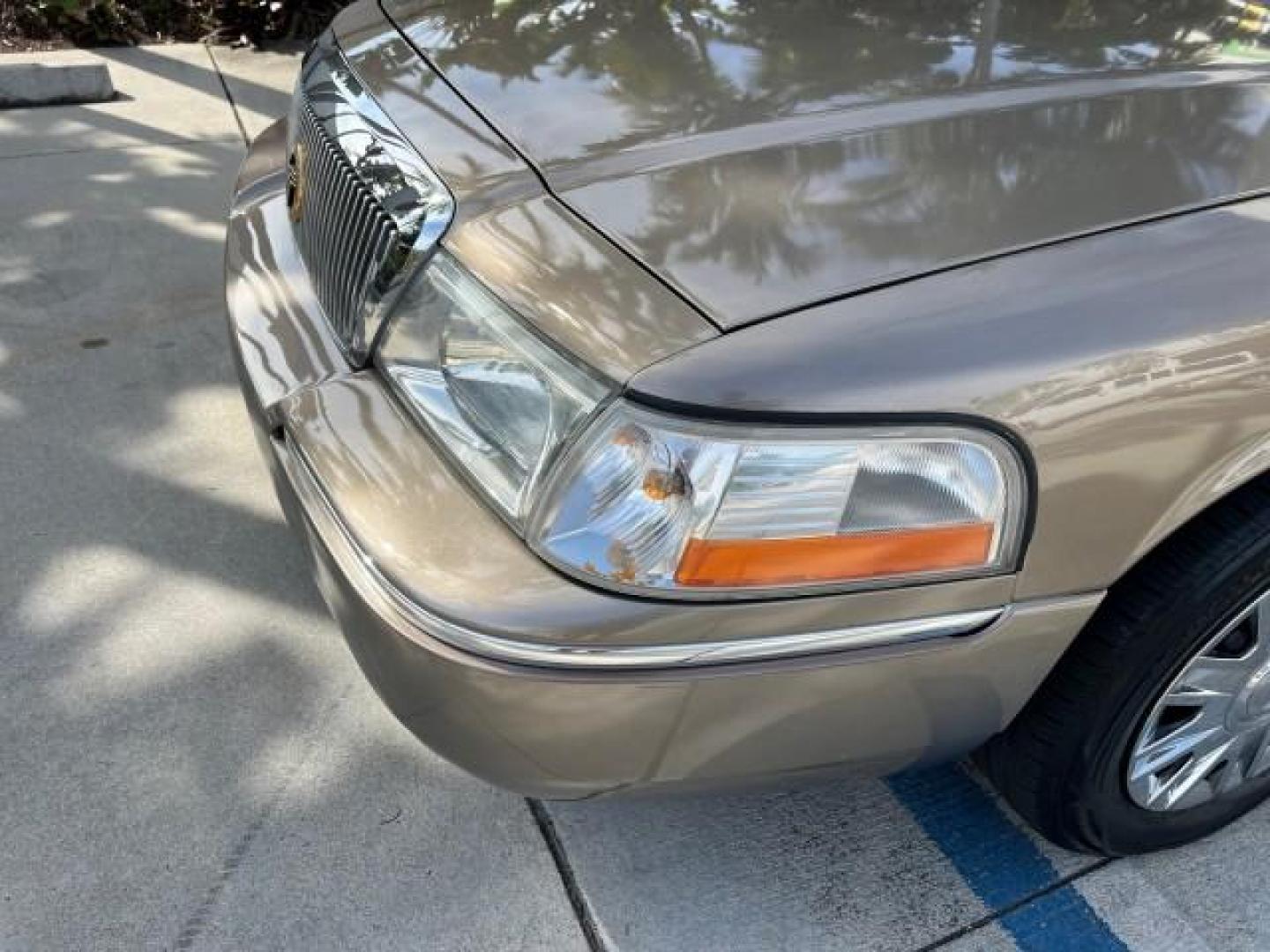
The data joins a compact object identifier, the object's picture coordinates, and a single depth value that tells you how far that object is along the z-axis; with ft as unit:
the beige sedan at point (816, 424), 4.93
